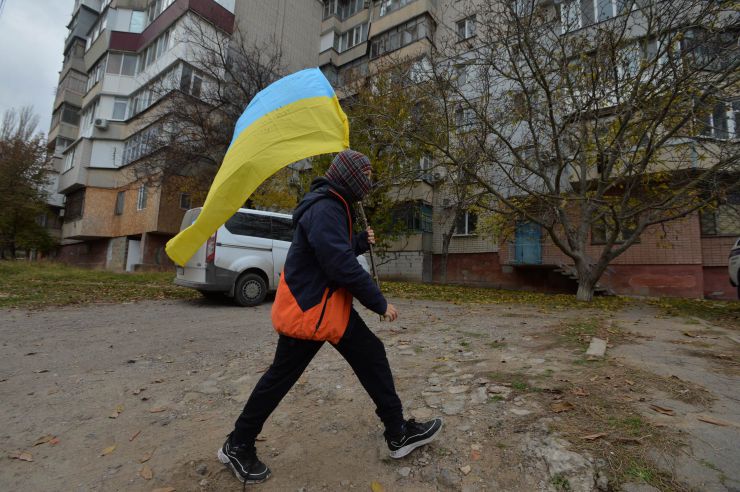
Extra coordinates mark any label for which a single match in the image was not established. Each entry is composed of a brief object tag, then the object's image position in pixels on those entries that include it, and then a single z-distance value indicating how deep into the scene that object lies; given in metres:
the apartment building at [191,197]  14.55
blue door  16.77
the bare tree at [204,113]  17.25
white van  7.86
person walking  2.08
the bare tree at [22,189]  23.73
